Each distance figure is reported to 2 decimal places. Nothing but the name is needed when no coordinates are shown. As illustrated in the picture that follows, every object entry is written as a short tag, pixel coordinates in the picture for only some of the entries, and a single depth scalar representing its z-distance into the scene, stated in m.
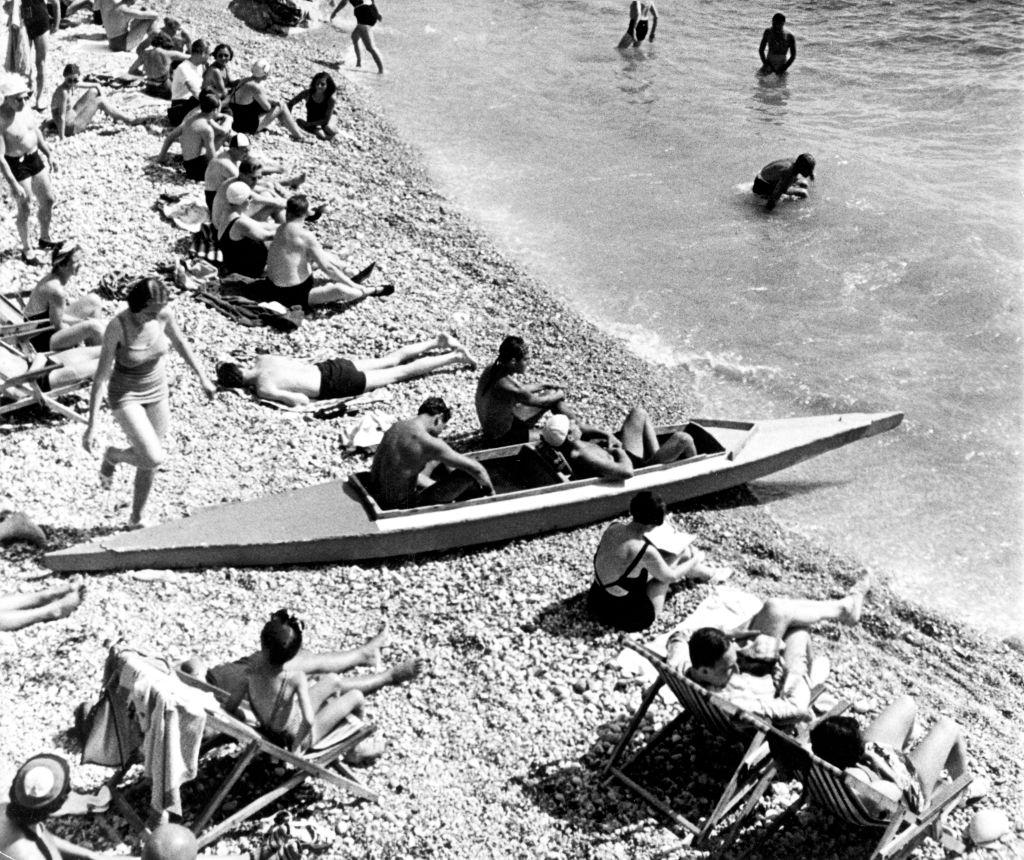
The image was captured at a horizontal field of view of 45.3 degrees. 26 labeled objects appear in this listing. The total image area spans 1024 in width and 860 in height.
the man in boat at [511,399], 9.99
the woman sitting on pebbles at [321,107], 17.17
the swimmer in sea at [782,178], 17.44
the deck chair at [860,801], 6.23
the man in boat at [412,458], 8.81
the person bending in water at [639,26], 24.10
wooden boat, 8.45
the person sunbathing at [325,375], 10.63
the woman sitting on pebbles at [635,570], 8.22
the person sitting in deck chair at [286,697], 6.36
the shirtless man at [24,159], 11.73
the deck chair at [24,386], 9.52
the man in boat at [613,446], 9.62
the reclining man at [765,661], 6.75
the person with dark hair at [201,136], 14.66
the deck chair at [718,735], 6.65
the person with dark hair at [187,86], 16.22
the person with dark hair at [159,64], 17.53
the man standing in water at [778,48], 22.80
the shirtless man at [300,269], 11.99
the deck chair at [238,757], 6.12
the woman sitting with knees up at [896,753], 6.30
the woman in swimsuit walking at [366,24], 21.16
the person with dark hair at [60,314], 10.17
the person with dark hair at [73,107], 15.66
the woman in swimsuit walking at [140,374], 7.96
